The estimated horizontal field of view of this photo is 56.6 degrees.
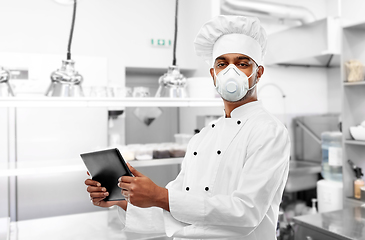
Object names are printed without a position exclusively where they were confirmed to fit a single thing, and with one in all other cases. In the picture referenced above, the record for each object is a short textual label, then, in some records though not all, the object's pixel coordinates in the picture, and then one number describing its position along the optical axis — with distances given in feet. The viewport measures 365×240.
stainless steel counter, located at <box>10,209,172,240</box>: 6.35
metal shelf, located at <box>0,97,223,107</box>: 5.59
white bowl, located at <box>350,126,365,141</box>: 8.66
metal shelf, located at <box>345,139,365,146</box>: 8.60
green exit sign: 10.82
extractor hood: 9.95
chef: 3.23
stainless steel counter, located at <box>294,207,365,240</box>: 6.22
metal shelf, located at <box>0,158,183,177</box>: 5.84
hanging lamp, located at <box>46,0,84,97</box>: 5.96
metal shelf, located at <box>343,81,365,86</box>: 8.61
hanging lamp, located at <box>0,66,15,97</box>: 5.70
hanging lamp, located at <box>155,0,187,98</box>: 6.75
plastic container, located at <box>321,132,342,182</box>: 9.56
